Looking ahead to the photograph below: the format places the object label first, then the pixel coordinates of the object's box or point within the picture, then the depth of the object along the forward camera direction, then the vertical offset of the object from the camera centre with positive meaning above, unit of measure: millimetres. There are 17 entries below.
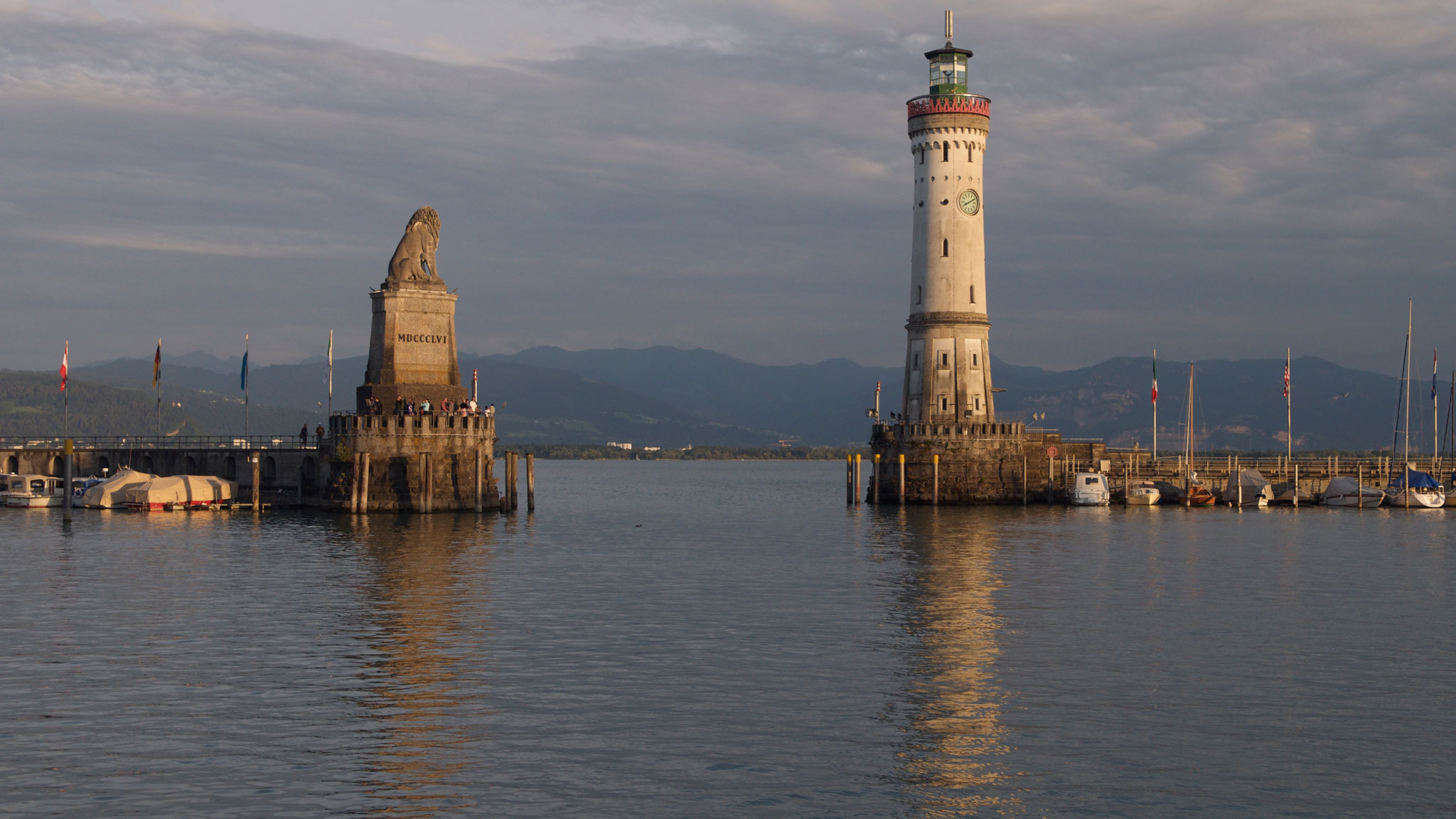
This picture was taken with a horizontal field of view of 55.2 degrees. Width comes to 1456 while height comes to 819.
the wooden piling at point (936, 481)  92562 -3019
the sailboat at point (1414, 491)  98000 -3543
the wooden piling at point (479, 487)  81625 -3356
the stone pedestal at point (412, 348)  80812 +4771
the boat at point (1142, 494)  98562 -3985
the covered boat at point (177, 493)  87312 -4285
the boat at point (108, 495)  87875 -4386
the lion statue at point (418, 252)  81500 +10429
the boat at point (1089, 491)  96250 -3688
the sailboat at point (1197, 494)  101188 -4053
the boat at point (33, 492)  91875 -4536
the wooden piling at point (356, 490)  79188 -3502
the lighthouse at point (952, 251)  95188 +12633
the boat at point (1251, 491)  101125 -3774
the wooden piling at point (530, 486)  88562 -3612
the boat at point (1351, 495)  99688 -3882
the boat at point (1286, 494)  102375 -4015
